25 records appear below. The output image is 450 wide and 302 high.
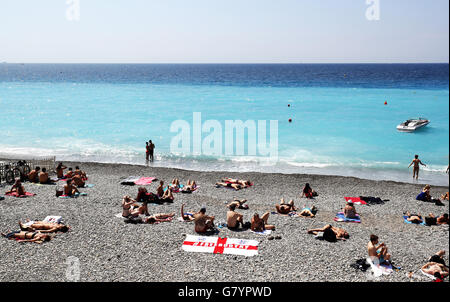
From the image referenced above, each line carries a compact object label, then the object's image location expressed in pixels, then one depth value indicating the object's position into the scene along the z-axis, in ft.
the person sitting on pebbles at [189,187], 57.52
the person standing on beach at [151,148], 84.38
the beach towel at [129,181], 61.23
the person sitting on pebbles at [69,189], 51.91
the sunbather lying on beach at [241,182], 62.39
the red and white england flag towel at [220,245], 34.58
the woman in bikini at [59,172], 61.98
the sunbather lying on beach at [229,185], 60.90
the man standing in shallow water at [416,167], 69.63
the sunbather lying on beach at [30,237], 36.35
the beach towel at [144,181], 61.87
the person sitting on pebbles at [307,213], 46.55
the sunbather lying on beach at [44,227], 38.17
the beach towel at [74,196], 51.29
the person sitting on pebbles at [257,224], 39.99
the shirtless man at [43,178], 58.54
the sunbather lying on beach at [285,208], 47.75
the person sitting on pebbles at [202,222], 38.91
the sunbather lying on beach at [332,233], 37.68
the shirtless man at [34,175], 59.11
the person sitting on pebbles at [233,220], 40.55
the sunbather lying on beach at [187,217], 43.50
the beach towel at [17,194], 50.85
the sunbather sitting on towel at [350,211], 45.88
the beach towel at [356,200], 53.57
